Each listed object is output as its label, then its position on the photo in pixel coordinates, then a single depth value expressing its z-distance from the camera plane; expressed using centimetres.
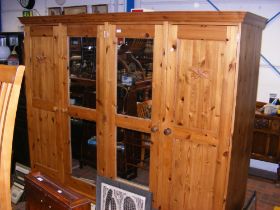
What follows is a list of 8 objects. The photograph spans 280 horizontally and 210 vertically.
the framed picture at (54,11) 514
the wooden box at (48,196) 198
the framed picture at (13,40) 400
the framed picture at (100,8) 461
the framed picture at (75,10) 485
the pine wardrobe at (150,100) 214
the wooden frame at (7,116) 120
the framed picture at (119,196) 215
